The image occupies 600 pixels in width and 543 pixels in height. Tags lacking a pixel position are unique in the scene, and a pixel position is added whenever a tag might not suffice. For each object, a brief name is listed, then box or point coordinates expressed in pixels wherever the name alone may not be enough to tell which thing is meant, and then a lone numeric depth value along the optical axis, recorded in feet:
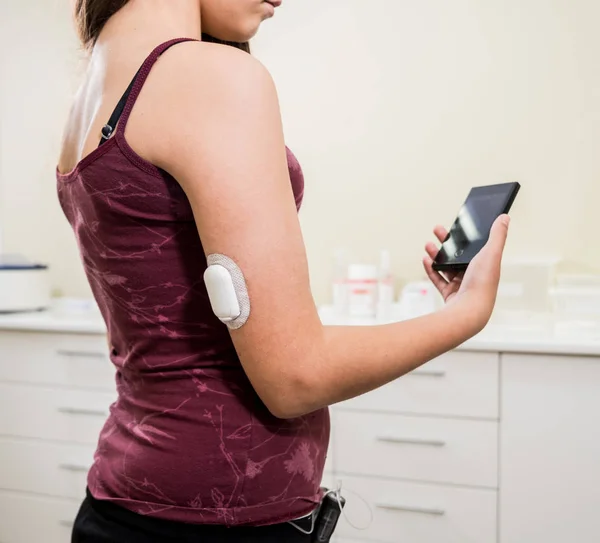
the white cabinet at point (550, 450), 4.78
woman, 1.75
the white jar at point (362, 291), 6.07
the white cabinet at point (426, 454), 5.00
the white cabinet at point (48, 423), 6.00
